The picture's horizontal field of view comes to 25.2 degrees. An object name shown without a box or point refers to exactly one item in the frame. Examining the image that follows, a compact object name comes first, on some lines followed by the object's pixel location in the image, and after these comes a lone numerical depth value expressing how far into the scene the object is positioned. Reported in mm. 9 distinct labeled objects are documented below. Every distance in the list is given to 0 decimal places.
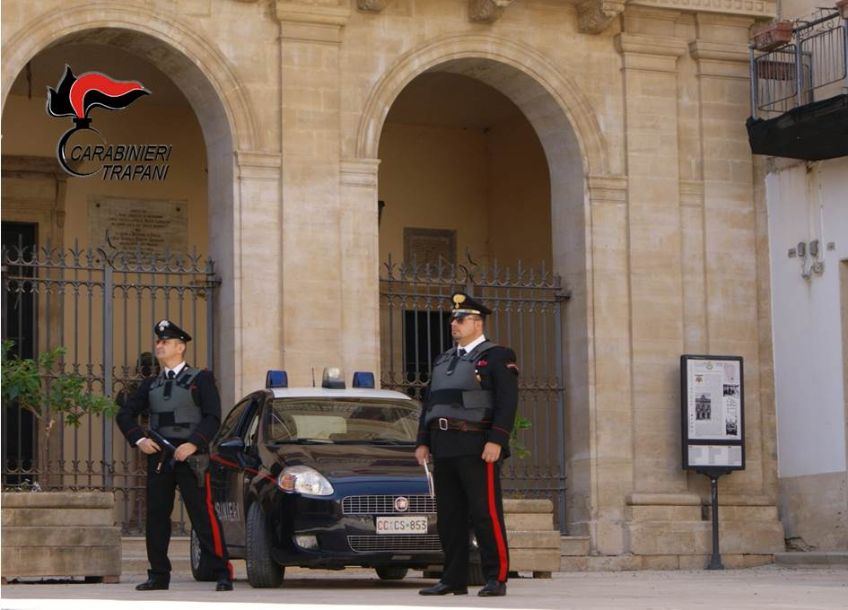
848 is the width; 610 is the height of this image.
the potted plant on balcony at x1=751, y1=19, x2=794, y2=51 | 18875
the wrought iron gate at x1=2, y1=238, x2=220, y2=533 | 17266
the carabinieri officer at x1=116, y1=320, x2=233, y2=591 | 12500
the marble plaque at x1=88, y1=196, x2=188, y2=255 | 22266
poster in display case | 19094
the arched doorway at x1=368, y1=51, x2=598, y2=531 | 19188
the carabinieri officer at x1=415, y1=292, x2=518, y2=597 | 11391
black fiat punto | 12523
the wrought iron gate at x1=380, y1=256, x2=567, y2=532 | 18812
